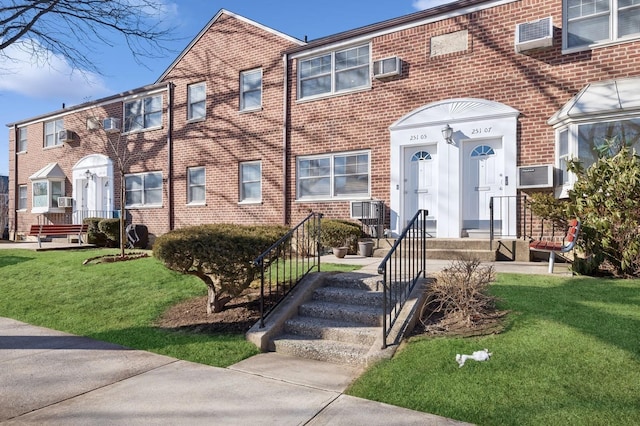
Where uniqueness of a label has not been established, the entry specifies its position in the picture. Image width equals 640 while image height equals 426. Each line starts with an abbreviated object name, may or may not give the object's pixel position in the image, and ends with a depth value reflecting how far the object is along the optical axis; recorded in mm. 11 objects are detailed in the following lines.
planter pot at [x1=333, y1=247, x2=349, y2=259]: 8938
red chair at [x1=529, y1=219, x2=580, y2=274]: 6527
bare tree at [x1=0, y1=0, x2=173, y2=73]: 6925
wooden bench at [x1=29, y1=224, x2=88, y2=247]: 14652
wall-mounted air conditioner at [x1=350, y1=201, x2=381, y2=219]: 10422
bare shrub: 4656
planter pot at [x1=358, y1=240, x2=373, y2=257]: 9203
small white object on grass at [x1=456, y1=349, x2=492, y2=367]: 3811
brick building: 8461
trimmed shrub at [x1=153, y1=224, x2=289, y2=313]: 5137
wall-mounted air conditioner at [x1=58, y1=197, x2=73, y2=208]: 18156
